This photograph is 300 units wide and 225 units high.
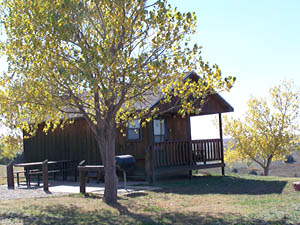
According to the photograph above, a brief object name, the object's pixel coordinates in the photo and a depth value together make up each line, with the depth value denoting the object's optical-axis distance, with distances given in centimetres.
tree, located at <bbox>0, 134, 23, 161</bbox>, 2395
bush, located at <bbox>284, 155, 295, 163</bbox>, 3810
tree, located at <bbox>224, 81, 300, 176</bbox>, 2650
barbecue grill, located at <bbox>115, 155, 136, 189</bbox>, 1403
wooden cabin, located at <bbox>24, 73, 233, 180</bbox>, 1587
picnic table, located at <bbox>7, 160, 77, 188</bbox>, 1391
